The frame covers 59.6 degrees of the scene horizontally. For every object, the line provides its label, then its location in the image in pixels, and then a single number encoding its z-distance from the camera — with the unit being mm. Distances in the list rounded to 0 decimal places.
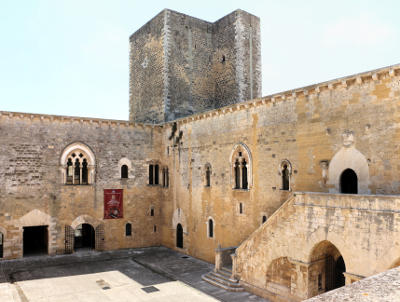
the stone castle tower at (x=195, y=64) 23016
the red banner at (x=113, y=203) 20172
